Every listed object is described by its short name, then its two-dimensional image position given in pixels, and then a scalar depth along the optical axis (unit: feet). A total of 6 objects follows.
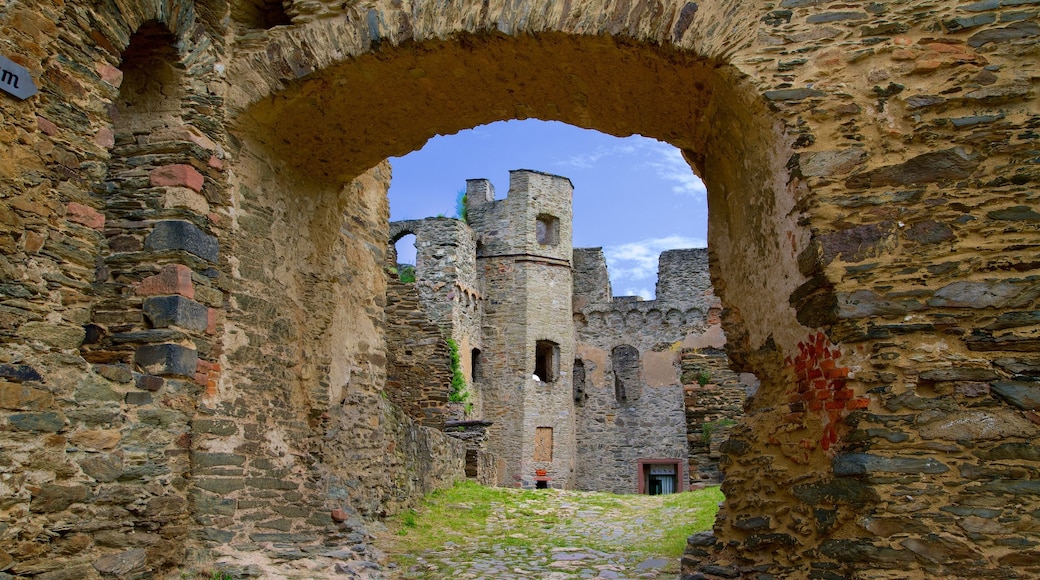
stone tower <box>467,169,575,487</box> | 72.95
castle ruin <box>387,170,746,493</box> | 72.23
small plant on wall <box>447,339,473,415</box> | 65.31
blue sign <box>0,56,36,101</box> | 12.56
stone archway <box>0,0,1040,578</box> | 12.29
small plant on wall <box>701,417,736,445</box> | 35.37
